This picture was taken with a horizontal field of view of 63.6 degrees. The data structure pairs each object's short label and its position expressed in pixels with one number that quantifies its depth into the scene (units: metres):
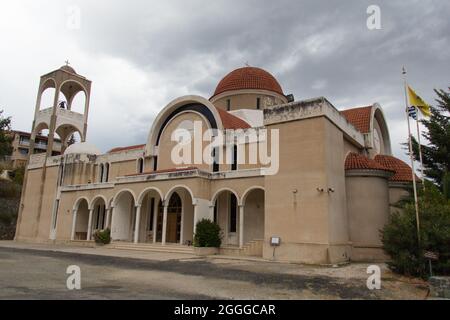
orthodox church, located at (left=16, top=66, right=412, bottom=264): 15.11
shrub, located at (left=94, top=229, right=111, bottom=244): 21.58
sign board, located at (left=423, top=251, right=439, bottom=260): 9.85
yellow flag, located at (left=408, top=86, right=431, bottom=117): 11.90
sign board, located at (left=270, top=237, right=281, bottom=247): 15.12
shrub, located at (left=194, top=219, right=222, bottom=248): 17.44
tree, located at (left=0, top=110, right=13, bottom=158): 33.09
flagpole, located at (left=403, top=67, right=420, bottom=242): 10.71
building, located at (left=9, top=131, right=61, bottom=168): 60.06
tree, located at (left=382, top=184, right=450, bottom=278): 10.50
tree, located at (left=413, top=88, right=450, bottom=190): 18.12
